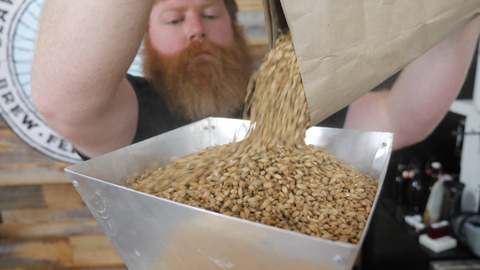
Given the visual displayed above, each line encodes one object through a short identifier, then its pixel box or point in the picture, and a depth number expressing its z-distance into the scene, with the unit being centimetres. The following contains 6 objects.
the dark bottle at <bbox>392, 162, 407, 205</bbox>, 139
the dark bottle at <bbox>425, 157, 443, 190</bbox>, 132
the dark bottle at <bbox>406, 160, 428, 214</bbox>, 136
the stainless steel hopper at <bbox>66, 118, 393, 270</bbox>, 41
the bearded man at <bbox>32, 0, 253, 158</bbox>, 116
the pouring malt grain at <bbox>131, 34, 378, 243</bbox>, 61
